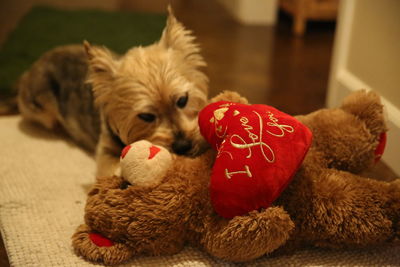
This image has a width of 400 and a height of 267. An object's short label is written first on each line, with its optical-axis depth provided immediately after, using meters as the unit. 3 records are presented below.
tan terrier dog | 1.29
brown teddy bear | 1.08
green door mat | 2.16
